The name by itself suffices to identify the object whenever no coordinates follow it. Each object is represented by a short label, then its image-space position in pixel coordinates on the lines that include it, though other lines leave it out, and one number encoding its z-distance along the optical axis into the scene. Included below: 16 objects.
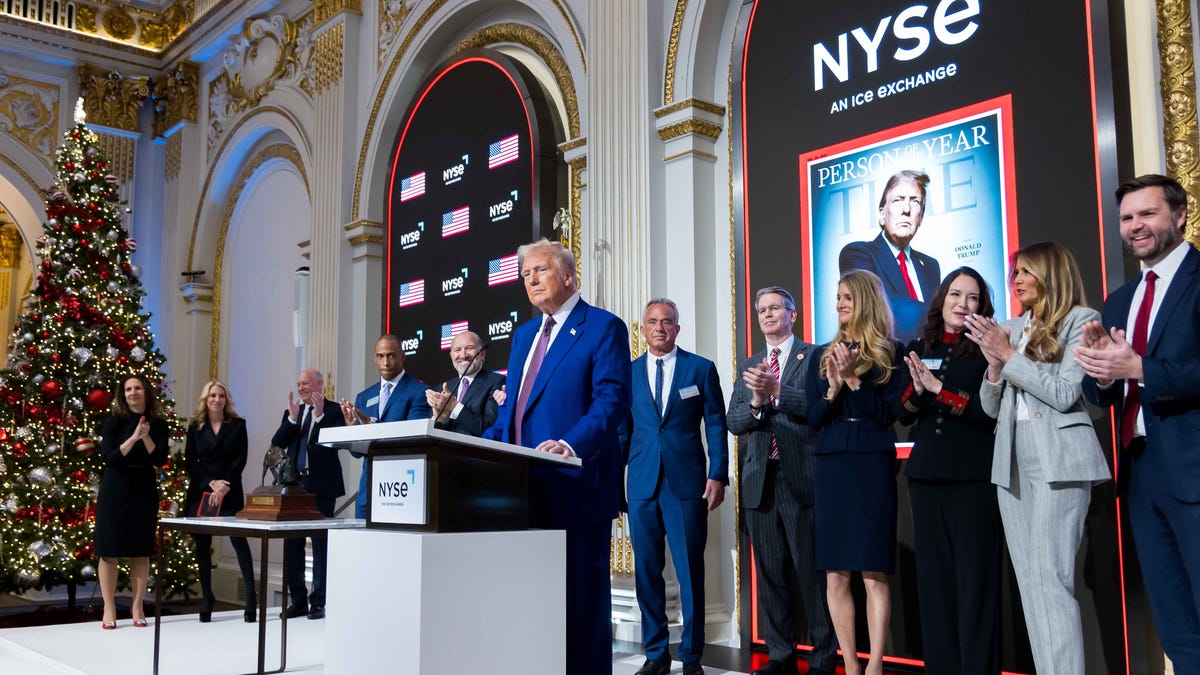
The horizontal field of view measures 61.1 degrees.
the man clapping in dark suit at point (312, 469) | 6.40
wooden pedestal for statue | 4.27
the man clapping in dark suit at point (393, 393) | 5.71
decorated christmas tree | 7.70
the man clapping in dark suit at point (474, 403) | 5.05
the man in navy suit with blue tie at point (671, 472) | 4.33
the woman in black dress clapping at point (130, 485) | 6.14
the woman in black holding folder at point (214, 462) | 6.42
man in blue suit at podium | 2.69
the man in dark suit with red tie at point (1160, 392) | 2.61
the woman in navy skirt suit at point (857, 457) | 3.62
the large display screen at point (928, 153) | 3.84
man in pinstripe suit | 4.08
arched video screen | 6.55
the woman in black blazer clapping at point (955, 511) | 3.29
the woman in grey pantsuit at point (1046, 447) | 3.00
